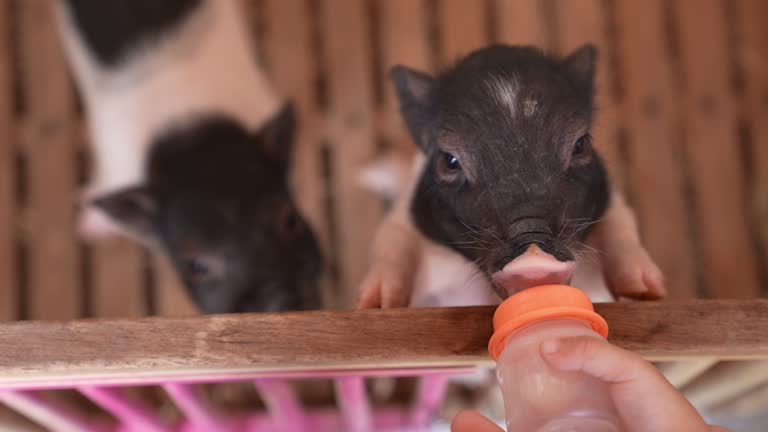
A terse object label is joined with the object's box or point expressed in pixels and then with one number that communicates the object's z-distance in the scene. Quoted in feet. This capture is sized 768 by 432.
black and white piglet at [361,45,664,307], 2.93
